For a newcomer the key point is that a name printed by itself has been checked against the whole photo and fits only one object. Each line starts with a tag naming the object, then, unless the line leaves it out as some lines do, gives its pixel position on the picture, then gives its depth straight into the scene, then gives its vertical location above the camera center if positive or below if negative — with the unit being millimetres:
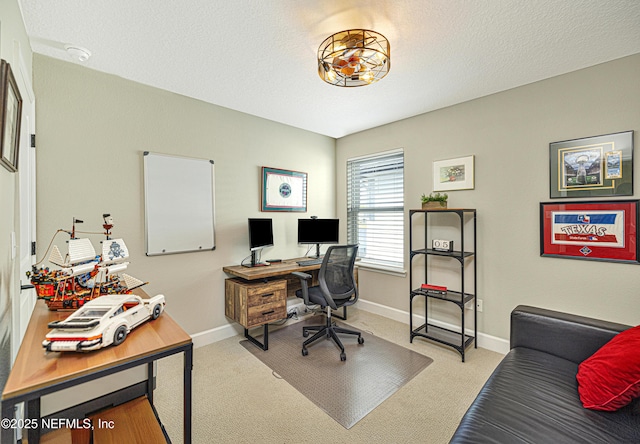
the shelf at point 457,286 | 2726 -699
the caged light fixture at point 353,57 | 1764 +1049
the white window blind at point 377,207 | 3619 +160
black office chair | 2674 -660
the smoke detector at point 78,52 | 1965 +1192
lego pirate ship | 1315 -253
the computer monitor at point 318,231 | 3633 -143
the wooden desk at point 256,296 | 2742 -738
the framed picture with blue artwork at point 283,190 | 3408 +378
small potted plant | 2904 +174
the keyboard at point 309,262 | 3200 -484
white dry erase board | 2576 +170
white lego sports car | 932 -357
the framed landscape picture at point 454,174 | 2912 +468
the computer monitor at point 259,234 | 3018 -149
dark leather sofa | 1148 -852
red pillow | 1216 -711
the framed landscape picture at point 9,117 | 1103 +456
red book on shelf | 2885 -700
